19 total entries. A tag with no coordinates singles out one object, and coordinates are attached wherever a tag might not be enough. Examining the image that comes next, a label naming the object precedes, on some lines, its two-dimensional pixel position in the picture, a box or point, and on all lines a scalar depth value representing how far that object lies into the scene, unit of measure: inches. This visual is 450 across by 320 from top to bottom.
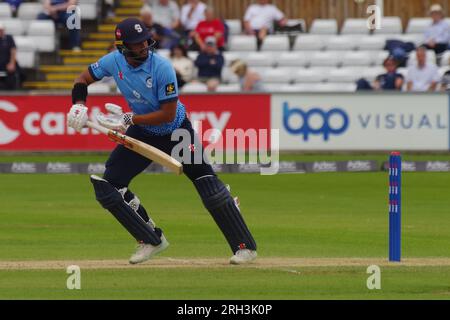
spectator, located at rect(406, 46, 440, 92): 920.3
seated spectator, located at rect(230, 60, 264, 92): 927.7
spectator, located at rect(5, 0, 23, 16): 1066.1
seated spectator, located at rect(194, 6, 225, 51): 1015.0
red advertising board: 907.4
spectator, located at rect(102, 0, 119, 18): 1085.8
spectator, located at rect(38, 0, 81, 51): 1039.6
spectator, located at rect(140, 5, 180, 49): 985.8
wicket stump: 443.5
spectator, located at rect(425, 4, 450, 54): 988.6
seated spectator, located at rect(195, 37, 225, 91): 973.8
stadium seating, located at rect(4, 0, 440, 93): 989.8
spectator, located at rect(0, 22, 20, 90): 968.3
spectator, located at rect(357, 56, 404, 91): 919.0
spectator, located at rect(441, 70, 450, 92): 915.6
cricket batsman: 438.3
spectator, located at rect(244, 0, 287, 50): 1043.9
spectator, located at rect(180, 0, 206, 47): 1051.3
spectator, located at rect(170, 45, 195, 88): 957.8
